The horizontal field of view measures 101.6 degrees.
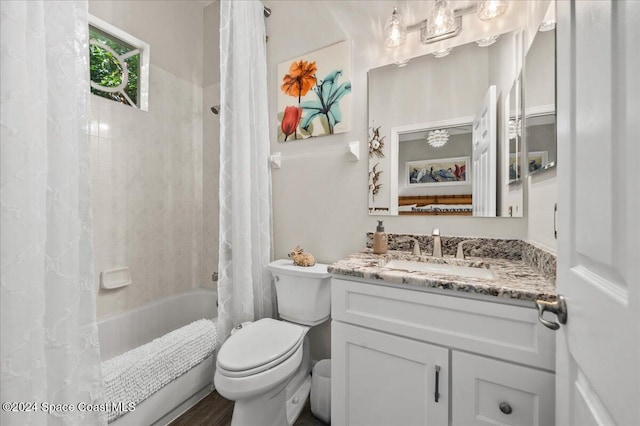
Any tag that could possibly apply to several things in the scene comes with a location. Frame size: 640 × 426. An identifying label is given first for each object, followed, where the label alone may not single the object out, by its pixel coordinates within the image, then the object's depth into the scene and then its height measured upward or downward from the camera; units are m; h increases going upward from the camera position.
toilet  1.11 -0.65
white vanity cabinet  0.83 -0.54
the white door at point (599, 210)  0.36 +0.00
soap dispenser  1.49 -0.18
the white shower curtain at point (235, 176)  1.58 +0.22
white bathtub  1.26 -0.88
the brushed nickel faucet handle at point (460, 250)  1.35 -0.21
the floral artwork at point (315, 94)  1.70 +0.81
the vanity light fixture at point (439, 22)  1.29 +1.01
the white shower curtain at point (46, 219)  0.77 -0.02
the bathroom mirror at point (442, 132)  1.33 +0.44
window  1.74 +1.05
